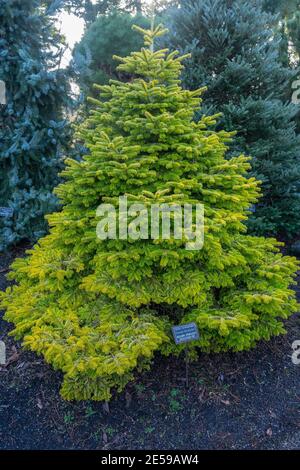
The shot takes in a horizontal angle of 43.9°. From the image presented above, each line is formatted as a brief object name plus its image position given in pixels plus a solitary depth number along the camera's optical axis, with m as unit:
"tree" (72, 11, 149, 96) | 5.82
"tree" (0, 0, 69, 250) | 4.52
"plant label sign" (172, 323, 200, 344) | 2.57
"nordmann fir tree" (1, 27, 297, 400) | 2.59
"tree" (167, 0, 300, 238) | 4.42
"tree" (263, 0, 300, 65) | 5.78
